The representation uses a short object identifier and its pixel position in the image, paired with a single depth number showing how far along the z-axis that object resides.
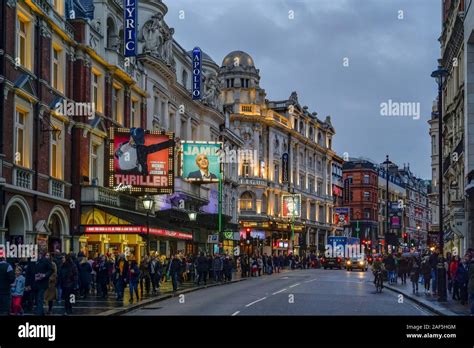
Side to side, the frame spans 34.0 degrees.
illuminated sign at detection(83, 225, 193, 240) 35.78
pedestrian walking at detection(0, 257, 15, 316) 17.92
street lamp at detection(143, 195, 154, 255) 32.73
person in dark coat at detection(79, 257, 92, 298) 27.48
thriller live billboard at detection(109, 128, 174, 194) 39.06
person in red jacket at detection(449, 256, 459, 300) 28.65
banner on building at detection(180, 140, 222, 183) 51.28
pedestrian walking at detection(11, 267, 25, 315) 18.84
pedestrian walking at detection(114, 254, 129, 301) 27.83
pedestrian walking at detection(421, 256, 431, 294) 34.12
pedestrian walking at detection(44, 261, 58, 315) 21.23
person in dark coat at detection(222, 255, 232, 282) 46.25
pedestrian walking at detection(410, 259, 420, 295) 34.31
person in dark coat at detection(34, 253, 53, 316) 20.17
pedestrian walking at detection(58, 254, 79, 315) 21.95
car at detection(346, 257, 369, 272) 73.62
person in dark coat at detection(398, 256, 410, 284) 44.51
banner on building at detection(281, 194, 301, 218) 93.69
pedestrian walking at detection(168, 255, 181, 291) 33.98
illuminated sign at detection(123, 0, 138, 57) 39.78
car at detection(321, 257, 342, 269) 78.12
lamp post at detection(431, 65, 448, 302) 27.88
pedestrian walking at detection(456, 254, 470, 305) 26.42
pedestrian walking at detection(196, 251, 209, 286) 41.31
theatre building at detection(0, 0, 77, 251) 27.69
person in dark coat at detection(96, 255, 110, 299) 29.86
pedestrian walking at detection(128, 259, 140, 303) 28.30
